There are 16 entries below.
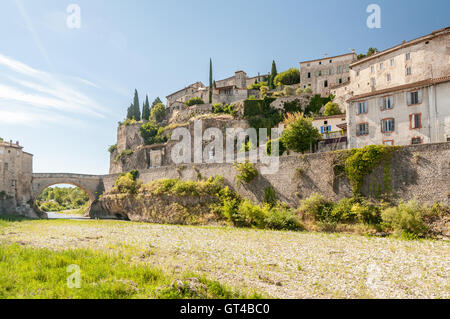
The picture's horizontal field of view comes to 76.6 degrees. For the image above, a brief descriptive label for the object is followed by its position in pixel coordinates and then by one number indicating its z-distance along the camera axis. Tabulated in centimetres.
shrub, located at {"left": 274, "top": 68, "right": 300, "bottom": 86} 6475
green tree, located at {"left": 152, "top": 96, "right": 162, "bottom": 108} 7959
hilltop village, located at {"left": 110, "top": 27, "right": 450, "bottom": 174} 2317
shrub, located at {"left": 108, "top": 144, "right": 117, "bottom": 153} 6688
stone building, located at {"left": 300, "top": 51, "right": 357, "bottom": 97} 5431
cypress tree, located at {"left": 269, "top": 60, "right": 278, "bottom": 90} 6712
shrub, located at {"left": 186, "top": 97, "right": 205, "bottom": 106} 6619
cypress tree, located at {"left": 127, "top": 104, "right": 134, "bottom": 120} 7812
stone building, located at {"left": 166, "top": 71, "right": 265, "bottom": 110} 6450
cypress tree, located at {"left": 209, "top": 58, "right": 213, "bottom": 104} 6626
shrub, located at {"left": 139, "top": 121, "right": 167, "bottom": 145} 5813
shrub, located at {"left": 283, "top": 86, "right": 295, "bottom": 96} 5597
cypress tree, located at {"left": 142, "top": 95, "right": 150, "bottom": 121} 7626
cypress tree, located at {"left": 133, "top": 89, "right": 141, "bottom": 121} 7733
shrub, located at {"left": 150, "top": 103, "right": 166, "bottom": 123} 6836
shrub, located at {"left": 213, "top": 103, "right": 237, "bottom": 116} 5513
